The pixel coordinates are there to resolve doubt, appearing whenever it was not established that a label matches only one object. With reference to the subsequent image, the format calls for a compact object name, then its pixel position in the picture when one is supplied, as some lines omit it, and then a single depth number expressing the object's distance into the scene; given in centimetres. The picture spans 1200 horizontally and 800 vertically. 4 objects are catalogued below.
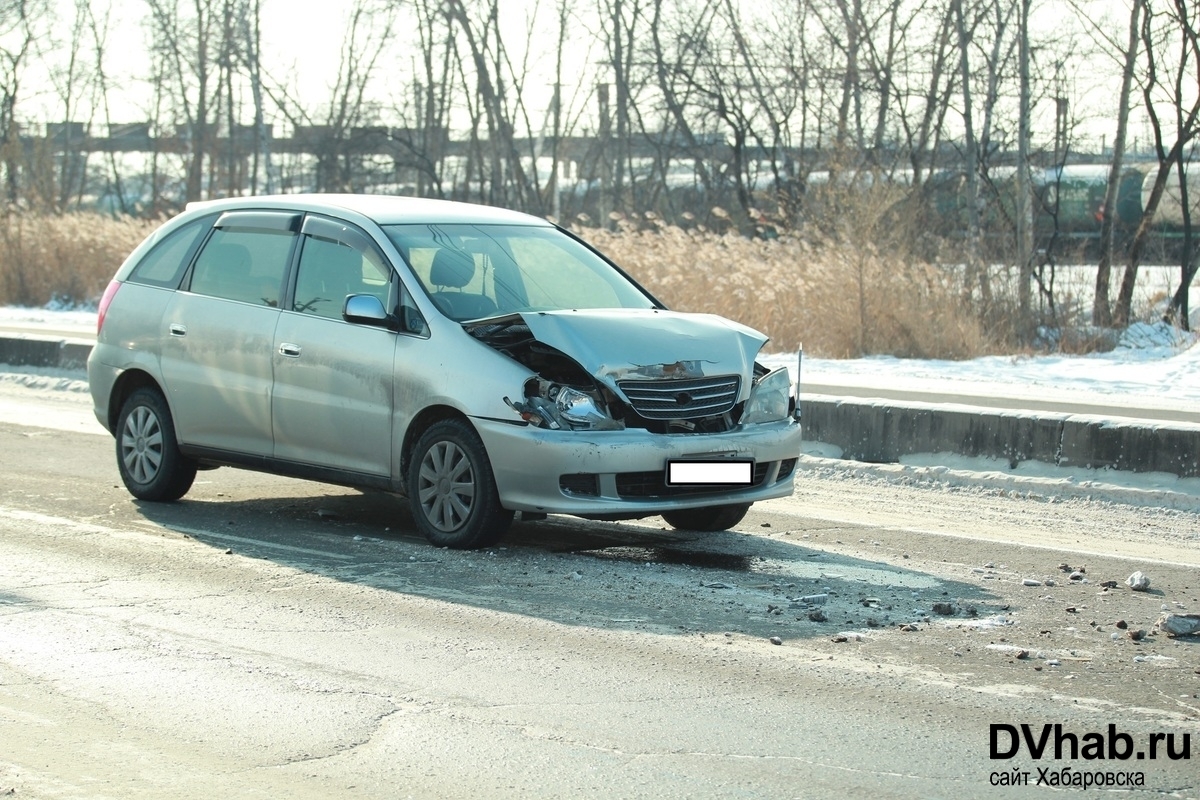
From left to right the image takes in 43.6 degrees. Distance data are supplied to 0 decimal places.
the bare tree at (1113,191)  2219
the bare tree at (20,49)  4738
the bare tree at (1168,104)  2258
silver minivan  724
